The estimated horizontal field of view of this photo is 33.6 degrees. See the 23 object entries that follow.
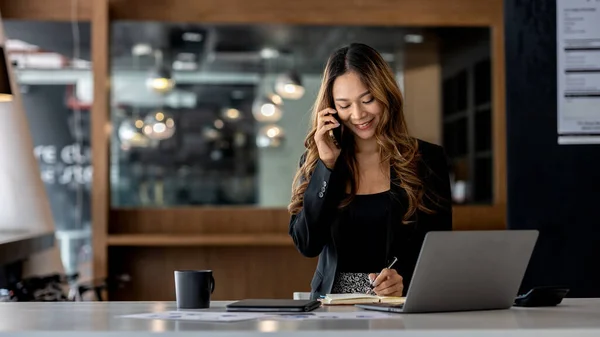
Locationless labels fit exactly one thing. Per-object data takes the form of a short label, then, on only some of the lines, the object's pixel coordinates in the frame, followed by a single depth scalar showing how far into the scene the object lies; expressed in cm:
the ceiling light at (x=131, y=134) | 737
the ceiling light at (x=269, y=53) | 757
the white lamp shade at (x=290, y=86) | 780
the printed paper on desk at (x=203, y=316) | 203
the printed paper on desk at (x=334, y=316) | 205
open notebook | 241
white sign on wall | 448
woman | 299
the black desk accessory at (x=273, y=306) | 215
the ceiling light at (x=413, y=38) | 689
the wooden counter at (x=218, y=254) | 619
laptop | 208
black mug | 231
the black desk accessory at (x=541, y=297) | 238
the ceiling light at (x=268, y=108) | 802
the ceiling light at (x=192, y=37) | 707
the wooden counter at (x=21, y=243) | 420
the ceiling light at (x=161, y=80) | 767
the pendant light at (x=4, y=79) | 437
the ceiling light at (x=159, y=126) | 806
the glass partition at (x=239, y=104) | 690
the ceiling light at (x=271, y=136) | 800
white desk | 181
